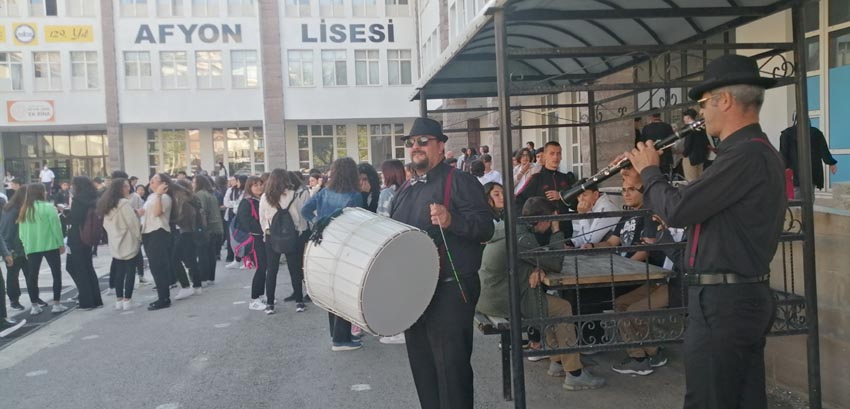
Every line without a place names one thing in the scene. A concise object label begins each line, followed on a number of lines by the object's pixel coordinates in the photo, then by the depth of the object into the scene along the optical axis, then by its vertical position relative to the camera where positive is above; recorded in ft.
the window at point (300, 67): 102.47 +18.13
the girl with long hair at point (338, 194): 21.59 -0.56
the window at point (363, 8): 104.27 +27.65
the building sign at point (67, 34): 100.37 +24.48
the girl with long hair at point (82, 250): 27.48 -2.65
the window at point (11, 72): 100.27 +18.78
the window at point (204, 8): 101.35 +27.90
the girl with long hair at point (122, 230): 26.94 -1.86
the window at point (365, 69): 103.96 +17.64
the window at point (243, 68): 101.65 +18.18
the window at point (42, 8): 100.48 +28.74
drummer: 11.97 -1.79
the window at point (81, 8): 100.37 +28.47
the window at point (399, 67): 104.78 +17.84
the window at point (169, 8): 100.61 +27.99
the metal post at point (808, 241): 13.33 -1.73
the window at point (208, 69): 101.35 +18.15
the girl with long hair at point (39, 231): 26.89 -1.74
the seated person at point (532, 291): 15.15 -2.94
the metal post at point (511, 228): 13.14 -1.19
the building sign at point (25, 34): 100.07 +24.59
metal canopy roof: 13.84 +3.60
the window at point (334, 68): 102.94 +17.75
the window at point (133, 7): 100.73 +28.25
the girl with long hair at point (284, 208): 25.07 -1.33
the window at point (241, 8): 101.50 +27.72
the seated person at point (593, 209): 19.99 -1.37
